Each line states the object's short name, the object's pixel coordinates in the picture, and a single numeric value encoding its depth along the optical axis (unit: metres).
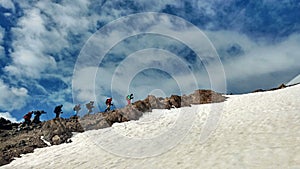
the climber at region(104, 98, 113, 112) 31.83
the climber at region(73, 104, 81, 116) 33.57
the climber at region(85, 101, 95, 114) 33.06
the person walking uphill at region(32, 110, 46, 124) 33.42
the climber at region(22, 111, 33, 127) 32.06
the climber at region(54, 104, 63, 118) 33.91
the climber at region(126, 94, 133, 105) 32.47
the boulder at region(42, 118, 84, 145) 22.75
